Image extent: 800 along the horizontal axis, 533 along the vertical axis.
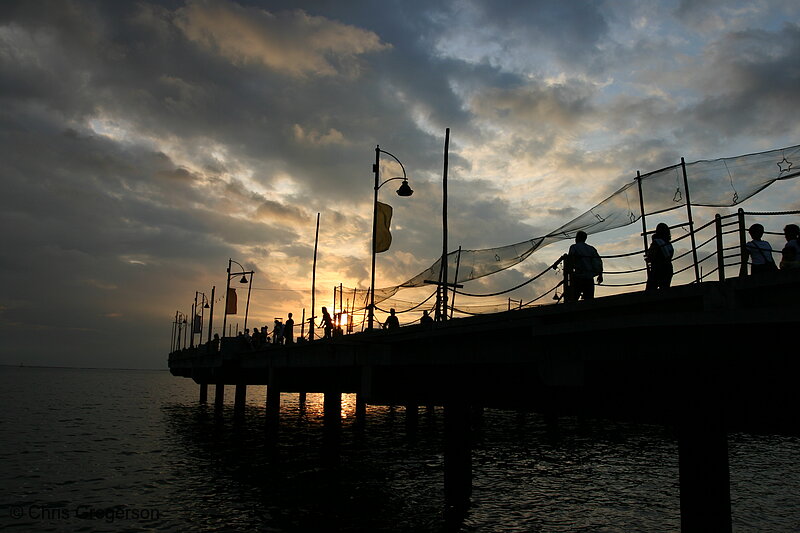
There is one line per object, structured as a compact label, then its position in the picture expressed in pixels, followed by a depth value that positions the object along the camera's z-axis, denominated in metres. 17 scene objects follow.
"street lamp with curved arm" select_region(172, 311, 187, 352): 107.44
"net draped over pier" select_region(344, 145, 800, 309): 11.17
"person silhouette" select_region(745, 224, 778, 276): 10.71
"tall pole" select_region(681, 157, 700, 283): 10.99
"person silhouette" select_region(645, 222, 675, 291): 11.98
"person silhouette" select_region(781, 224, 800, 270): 10.63
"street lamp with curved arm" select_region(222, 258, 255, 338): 55.62
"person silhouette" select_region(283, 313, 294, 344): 36.50
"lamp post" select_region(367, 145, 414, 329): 22.78
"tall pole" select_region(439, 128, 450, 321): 17.92
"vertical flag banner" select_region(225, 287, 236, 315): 53.44
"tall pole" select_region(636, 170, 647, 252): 13.15
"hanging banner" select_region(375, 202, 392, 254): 24.94
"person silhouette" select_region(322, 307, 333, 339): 33.00
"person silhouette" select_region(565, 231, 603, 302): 13.40
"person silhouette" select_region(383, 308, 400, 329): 28.08
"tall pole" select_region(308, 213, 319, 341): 48.93
